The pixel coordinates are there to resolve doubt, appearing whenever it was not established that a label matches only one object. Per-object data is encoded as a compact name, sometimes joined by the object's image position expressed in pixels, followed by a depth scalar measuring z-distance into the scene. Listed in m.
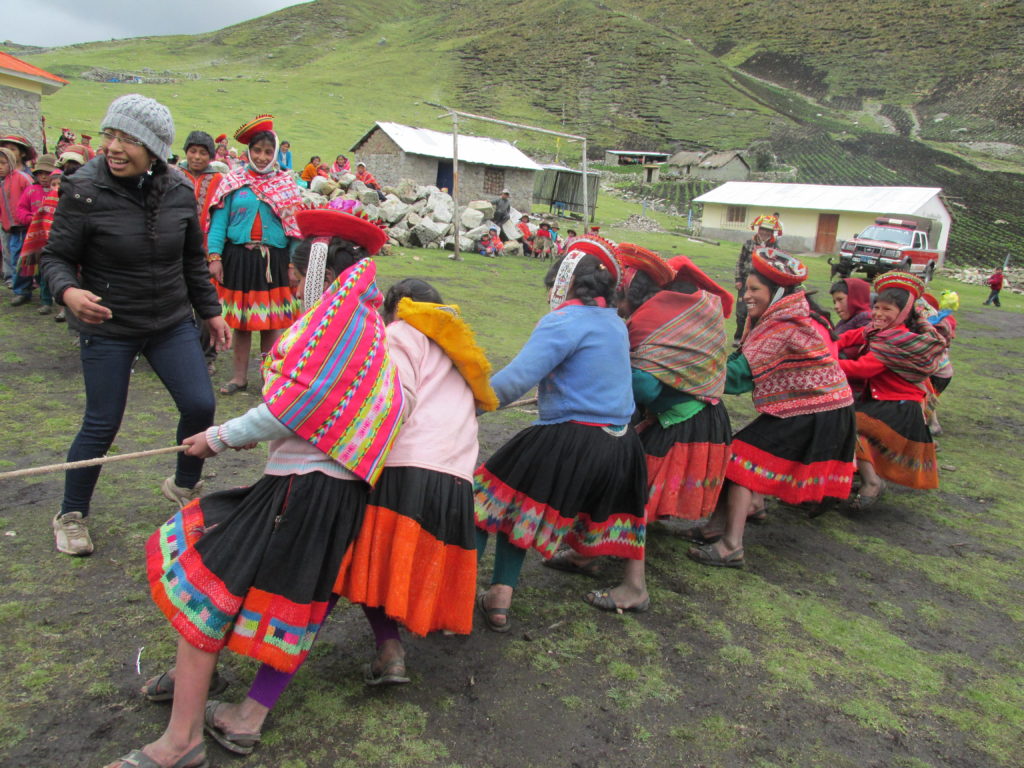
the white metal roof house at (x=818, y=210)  33.03
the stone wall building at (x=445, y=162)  26.22
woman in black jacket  2.95
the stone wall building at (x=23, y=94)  16.27
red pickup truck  23.47
